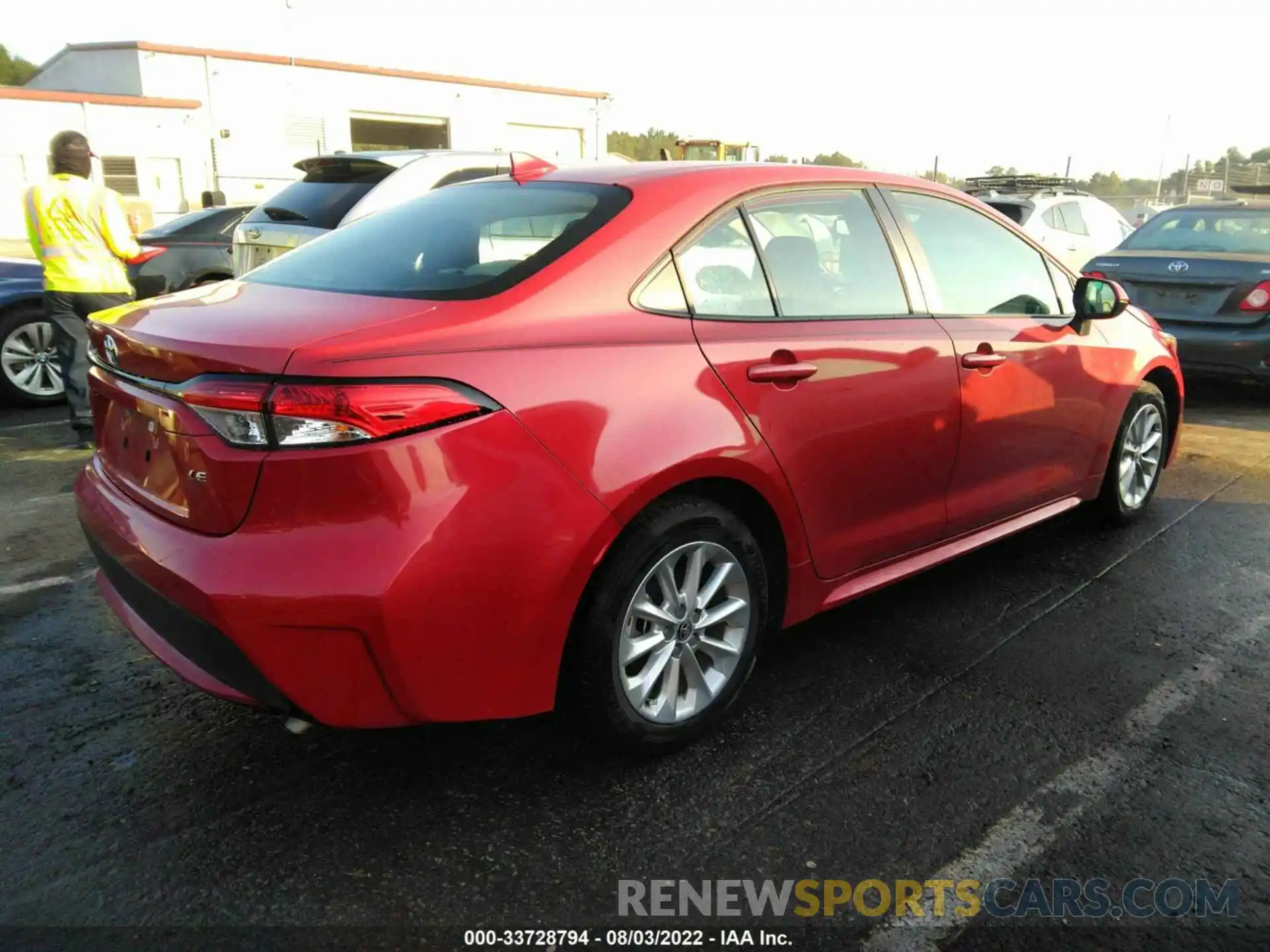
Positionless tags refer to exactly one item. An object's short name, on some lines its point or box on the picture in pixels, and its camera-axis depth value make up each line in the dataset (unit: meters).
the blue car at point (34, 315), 6.97
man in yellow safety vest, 5.91
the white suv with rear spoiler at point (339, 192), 6.62
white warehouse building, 28.94
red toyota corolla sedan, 2.11
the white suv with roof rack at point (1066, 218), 10.83
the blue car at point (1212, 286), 7.03
